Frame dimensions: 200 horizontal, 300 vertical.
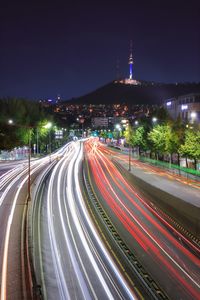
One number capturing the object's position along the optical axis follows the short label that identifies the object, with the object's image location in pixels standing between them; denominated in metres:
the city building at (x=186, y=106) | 93.94
